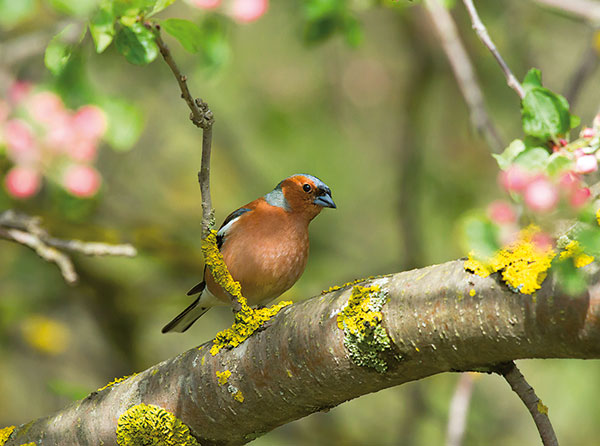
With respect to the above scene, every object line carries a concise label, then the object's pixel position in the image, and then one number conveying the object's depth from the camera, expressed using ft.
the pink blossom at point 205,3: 26.08
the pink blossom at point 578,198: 14.61
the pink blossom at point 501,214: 18.51
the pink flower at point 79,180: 28.43
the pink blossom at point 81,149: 28.07
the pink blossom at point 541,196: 15.79
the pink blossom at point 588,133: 17.51
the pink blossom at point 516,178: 16.87
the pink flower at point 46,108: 27.68
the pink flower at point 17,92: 28.89
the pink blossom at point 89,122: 27.91
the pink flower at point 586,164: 16.53
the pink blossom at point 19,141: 27.61
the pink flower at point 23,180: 28.53
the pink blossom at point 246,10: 28.27
